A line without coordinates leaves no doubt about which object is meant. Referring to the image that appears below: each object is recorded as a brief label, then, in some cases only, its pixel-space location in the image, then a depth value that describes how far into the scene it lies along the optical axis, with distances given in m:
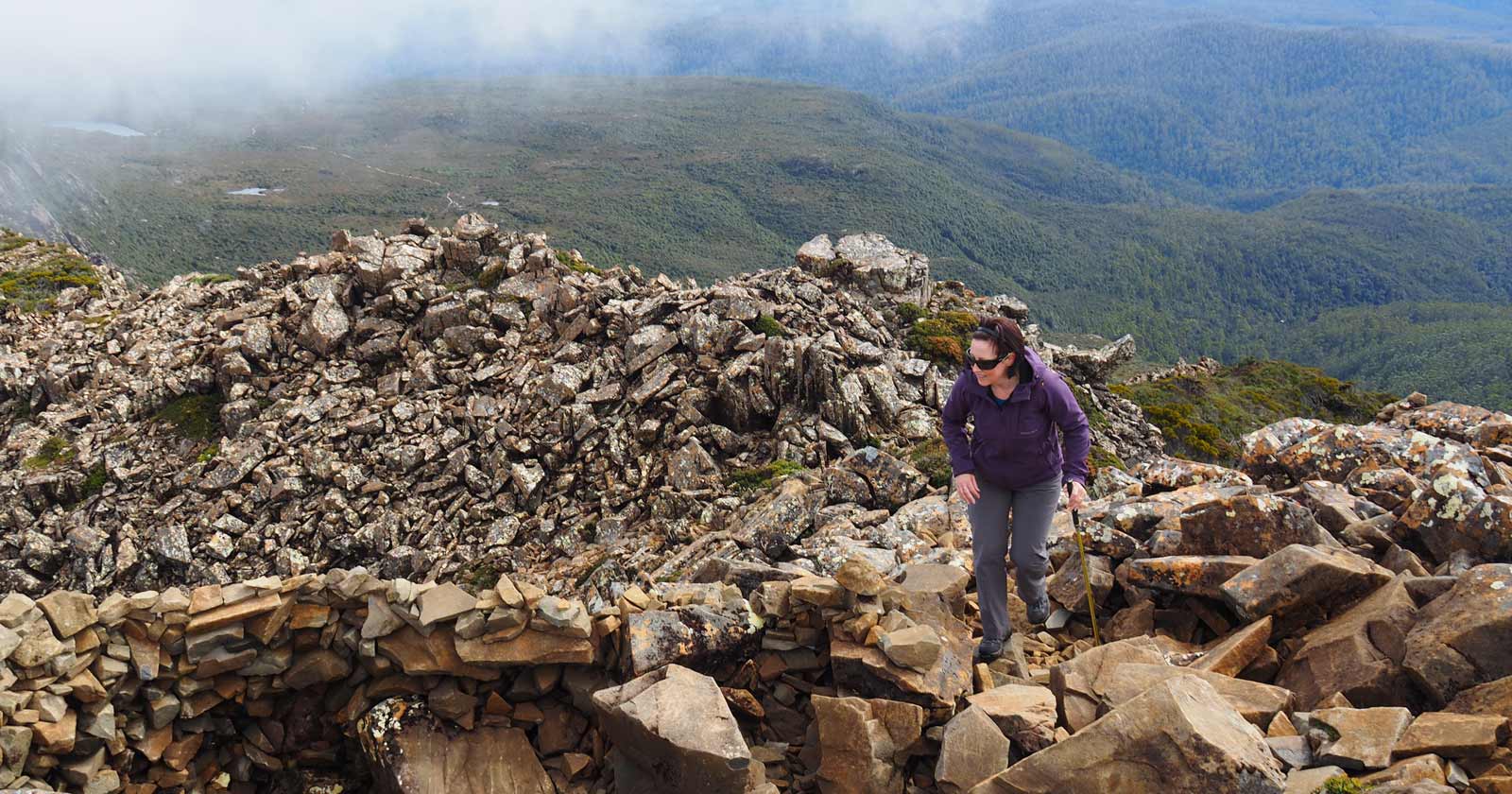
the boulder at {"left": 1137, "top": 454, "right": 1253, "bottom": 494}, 13.37
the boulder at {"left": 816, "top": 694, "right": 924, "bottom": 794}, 6.84
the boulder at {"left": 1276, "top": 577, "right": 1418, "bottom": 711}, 7.04
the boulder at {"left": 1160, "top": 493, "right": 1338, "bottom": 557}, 9.48
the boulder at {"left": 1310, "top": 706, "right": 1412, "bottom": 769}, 5.89
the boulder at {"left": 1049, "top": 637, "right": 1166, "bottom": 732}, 7.02
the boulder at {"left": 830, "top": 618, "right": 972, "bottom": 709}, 7.36
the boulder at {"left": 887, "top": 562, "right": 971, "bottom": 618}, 8.76
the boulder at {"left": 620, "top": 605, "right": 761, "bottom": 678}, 7.88
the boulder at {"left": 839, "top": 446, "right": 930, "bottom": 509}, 15.58
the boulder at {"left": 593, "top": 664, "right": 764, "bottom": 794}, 6.61
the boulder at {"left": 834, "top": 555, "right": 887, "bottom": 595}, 8.07
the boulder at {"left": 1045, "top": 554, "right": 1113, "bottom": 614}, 9.88
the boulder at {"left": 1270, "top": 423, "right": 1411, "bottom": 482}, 12.23
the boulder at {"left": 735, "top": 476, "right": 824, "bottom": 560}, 14.43
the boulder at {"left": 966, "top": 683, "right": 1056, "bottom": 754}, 6.69
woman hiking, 7.80
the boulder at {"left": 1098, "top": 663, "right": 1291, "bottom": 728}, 6.76
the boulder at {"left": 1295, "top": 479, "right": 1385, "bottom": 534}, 10.07
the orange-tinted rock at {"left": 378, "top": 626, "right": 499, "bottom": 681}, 8.14
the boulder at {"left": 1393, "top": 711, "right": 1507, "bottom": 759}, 5.71
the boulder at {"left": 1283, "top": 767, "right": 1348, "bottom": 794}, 5.67
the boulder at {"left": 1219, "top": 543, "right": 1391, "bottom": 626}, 8.20
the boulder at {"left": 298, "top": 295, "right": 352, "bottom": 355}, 22.56
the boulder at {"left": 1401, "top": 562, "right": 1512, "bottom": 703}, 6.68
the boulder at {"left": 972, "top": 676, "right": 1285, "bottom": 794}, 5.35
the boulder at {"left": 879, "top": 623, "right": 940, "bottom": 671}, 7.46
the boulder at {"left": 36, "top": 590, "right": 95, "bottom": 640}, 7.48
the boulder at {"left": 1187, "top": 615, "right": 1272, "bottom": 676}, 7.92
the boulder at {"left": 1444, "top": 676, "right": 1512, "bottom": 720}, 6.21
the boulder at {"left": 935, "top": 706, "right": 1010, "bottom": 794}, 6.46
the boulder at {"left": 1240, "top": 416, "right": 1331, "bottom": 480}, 13.20
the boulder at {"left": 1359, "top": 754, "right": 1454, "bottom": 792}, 5.41
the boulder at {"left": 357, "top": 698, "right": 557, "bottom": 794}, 7.74
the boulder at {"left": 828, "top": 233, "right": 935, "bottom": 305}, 27.62
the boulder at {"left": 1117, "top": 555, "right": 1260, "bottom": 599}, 8.97
